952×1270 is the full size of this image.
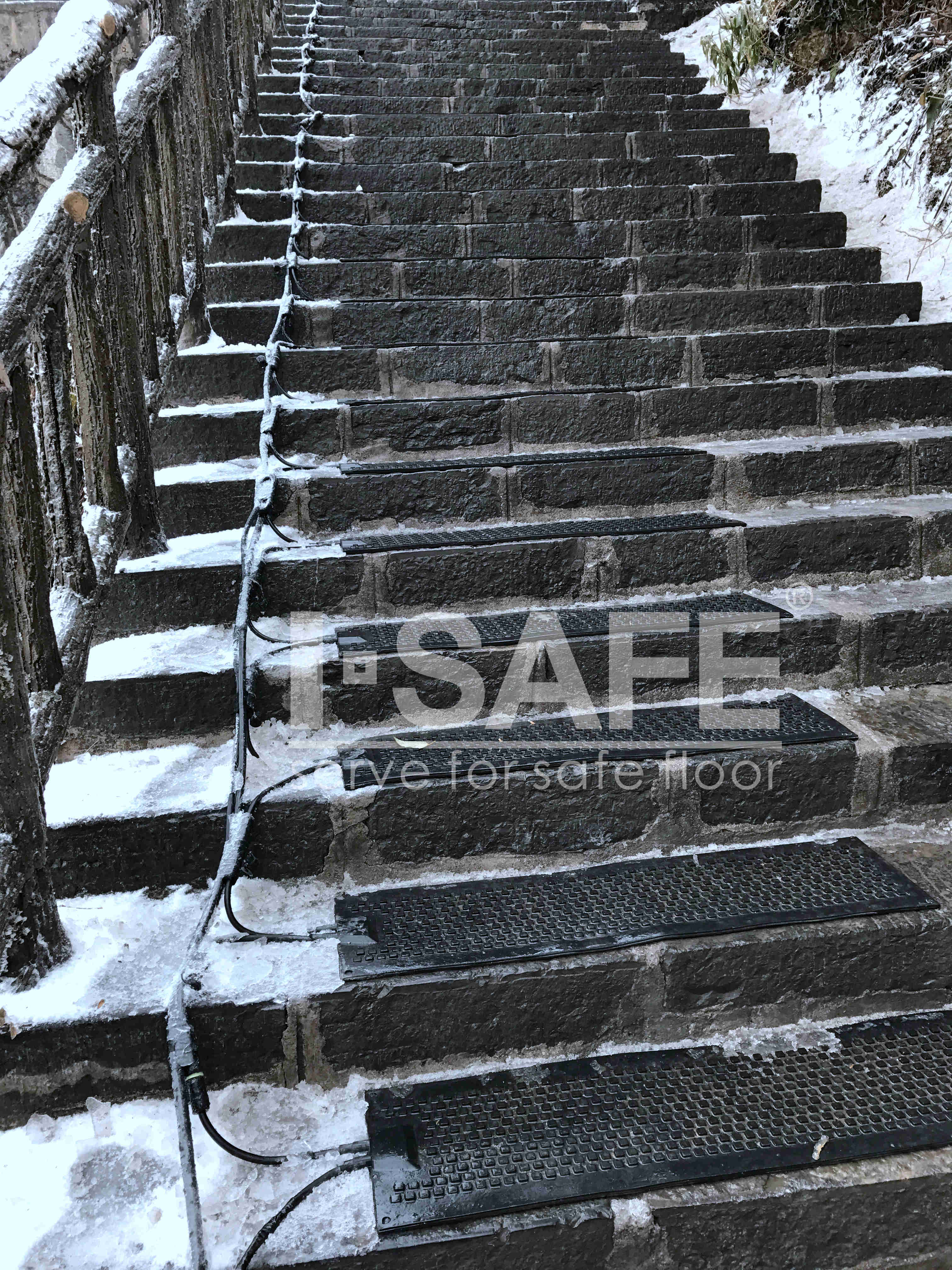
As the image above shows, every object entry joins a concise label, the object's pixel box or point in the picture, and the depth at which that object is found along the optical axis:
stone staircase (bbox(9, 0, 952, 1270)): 1.83
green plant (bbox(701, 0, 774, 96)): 5.82
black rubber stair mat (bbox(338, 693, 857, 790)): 2.20
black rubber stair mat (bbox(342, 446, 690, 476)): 3.02
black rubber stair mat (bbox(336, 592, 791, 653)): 2.50
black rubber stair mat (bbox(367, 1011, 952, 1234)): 1.64
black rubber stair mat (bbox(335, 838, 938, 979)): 1.93
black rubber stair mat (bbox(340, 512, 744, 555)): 2.77
